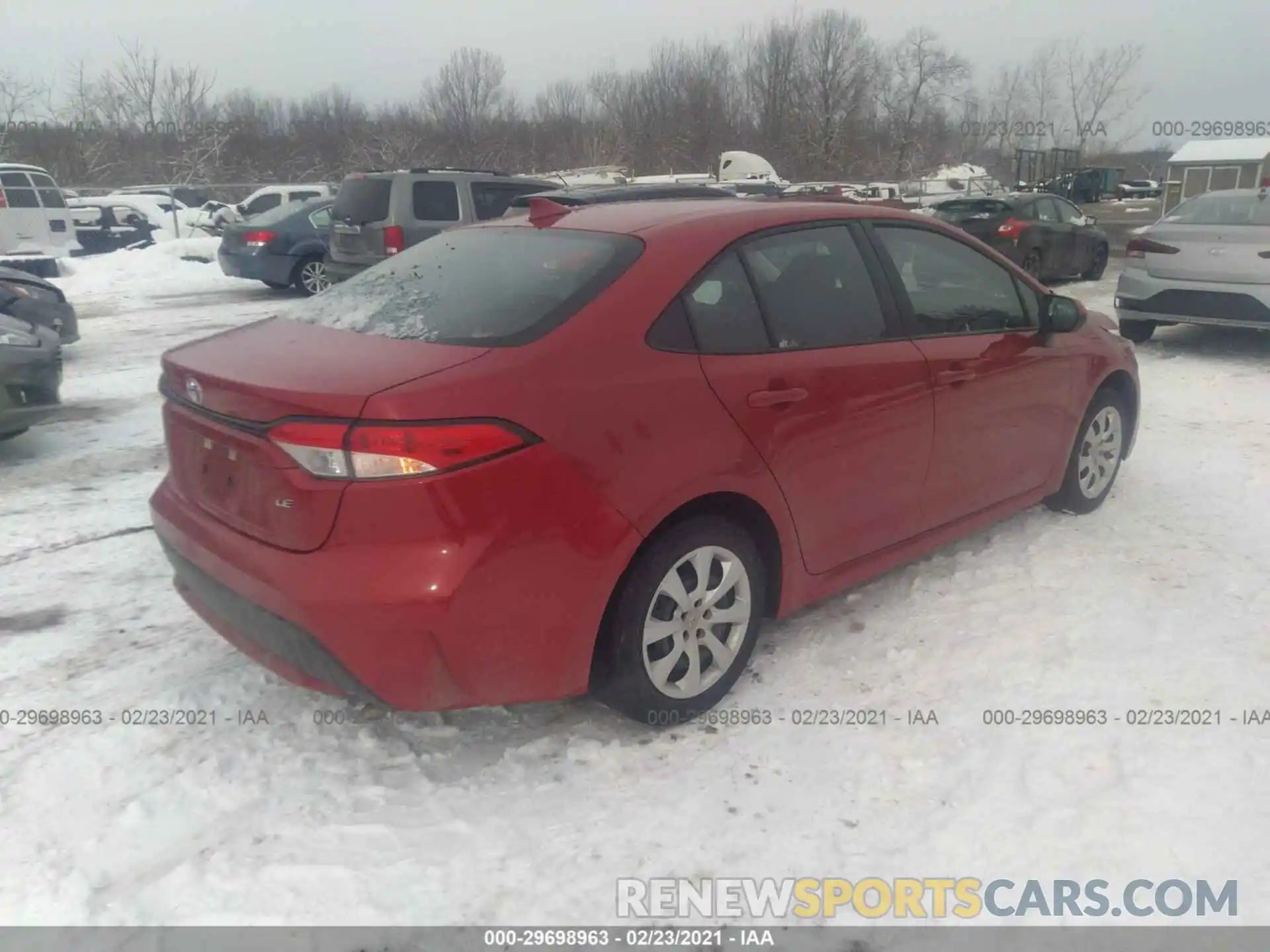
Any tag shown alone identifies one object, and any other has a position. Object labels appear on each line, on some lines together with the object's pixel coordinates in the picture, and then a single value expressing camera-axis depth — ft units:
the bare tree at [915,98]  183.83
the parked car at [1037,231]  46.03
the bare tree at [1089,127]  201.98
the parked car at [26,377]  17.79
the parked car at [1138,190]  164.66
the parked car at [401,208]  35.65
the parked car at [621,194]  26.32
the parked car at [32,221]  48.57
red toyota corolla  7.95
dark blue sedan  45.09
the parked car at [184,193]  88.58
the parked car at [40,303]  25.57
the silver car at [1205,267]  25.86
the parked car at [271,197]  75.56
